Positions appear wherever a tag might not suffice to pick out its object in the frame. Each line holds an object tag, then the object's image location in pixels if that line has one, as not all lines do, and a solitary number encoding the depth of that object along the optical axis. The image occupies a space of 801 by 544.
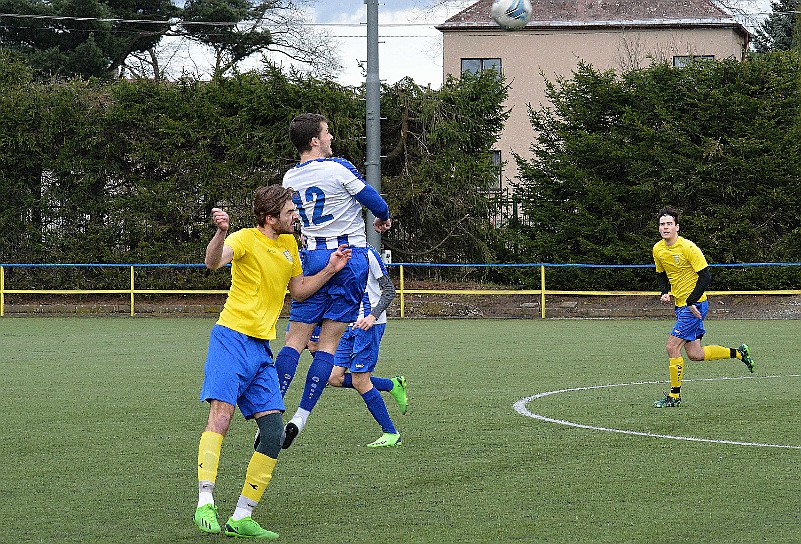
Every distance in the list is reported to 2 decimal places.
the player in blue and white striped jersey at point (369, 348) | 16.86
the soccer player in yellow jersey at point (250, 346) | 11.19
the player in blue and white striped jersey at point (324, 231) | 15.41
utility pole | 46.22
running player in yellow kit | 22.72
